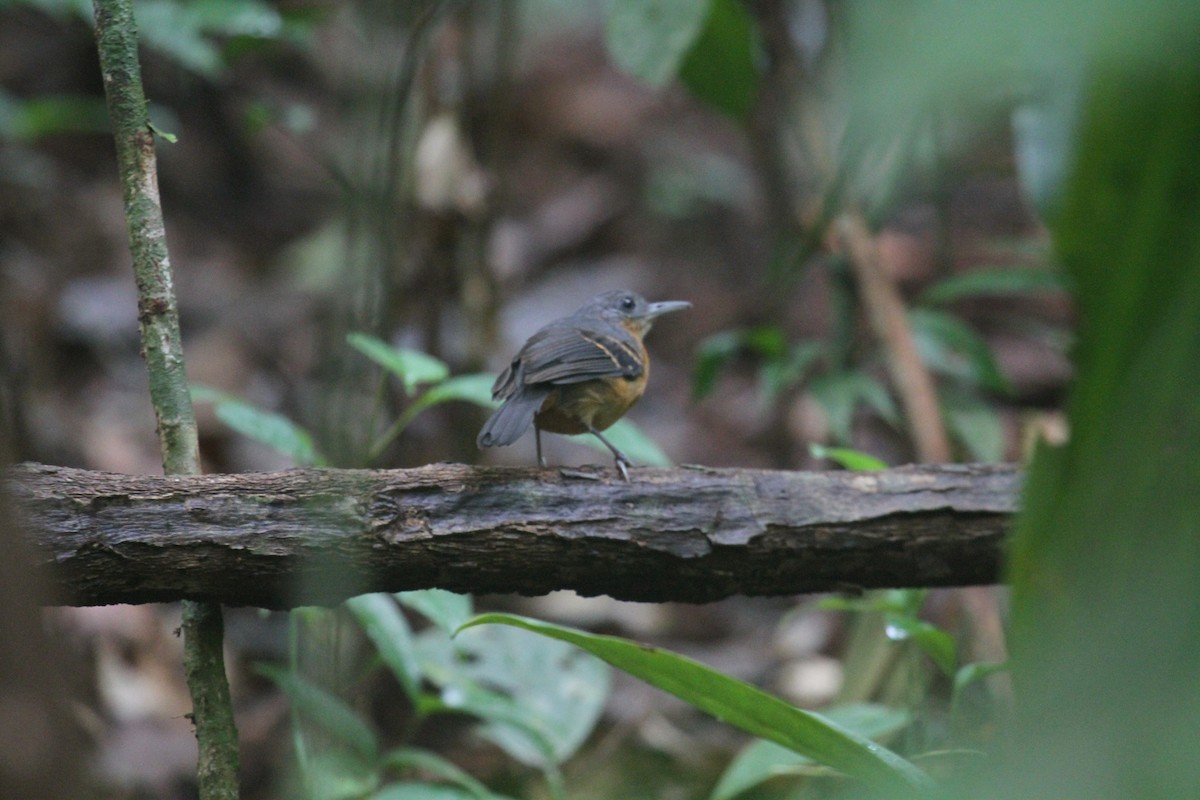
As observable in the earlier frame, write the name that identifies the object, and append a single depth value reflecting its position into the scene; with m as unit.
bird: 5.40
